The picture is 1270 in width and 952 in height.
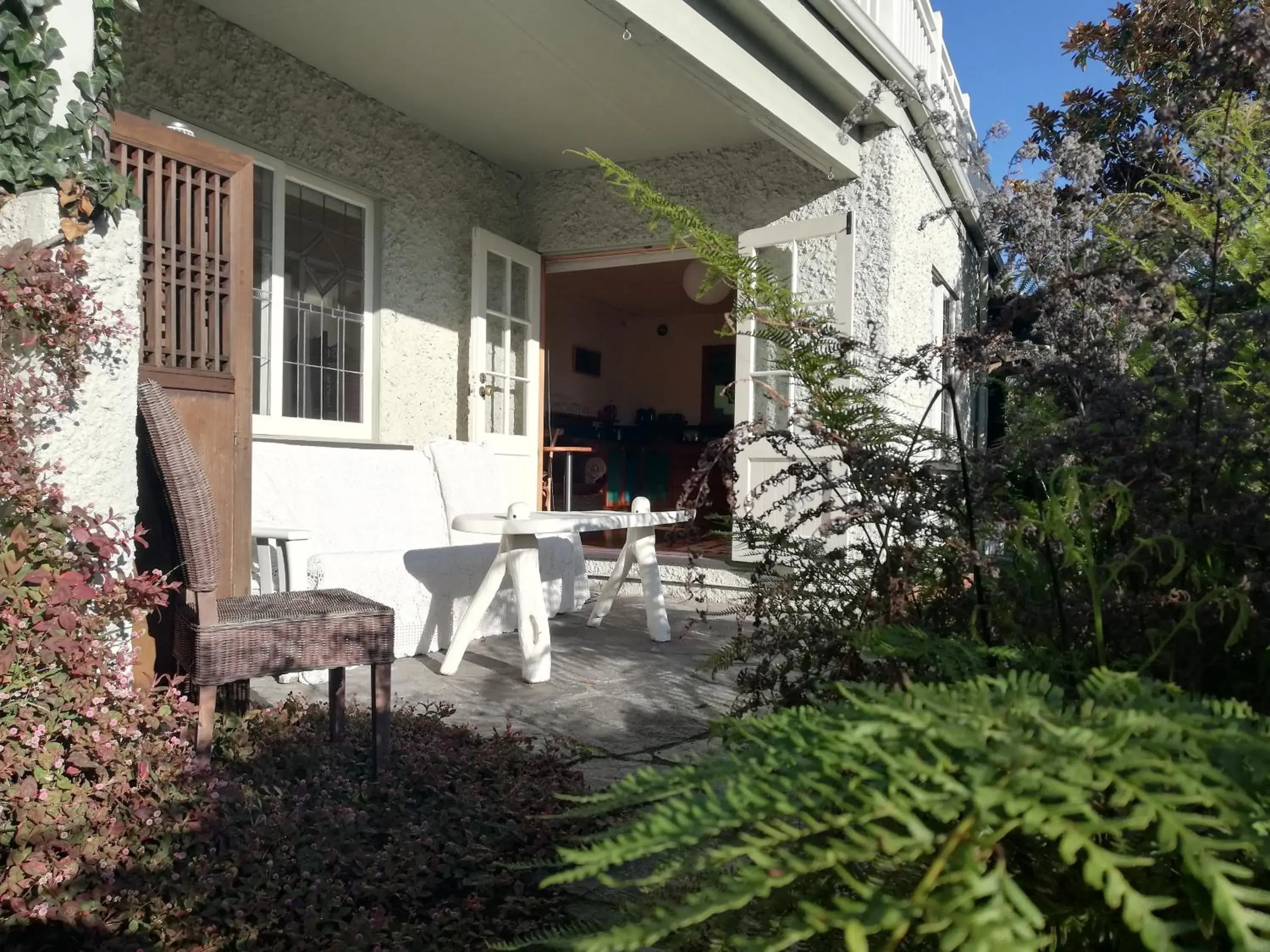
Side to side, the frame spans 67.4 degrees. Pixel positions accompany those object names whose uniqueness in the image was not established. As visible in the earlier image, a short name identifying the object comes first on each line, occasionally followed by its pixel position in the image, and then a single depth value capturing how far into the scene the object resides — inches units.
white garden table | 141.5
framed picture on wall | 473.4
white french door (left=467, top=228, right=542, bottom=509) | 247.4
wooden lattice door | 104.0
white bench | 157.6
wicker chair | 81.5
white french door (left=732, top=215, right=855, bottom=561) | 215.0
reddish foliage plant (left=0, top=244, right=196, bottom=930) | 65.1
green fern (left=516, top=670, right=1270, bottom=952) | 17.4
